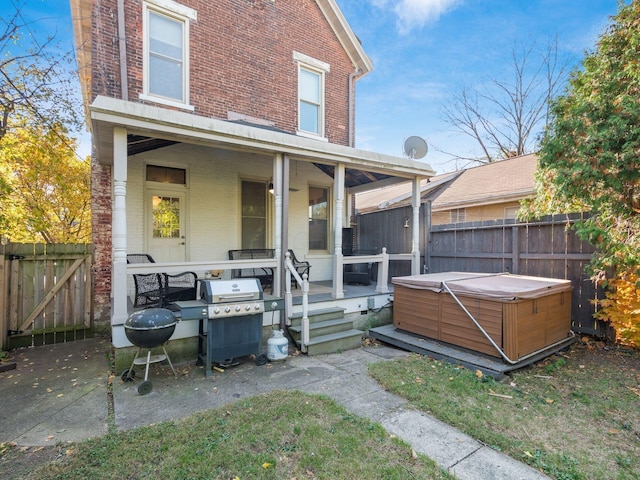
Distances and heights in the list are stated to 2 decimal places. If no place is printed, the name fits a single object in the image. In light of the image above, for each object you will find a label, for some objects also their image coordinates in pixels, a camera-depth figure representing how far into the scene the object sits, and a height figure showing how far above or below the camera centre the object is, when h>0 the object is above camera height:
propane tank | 4.65 -1.53
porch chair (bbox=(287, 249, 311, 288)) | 6.40 -0.54
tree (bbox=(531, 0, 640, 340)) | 4.36 +1.23
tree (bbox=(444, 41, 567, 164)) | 17.89 +8.06
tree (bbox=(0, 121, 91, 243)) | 7.71 +1.62
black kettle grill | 3.70 -1.04
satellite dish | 7.47 +2.09
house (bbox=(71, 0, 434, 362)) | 4.82 +1.59
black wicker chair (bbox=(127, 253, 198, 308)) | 4.90 -0.81
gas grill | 4.20 -1.04
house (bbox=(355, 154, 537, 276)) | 8.09 +1.32
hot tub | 4.23 -1.00
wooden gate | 5.48 -0.99
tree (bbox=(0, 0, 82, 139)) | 5.73 +3.22
